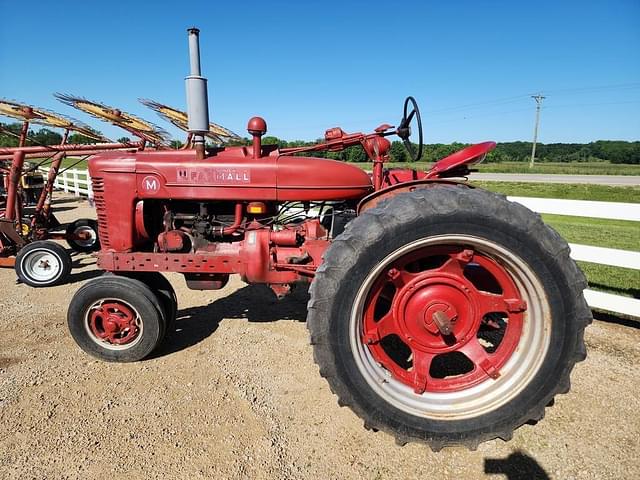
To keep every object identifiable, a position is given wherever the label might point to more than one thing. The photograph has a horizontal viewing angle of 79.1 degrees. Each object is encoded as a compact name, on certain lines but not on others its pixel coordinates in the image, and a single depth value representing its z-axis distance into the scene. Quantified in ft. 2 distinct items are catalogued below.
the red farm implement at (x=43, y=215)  14.82
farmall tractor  5.91
